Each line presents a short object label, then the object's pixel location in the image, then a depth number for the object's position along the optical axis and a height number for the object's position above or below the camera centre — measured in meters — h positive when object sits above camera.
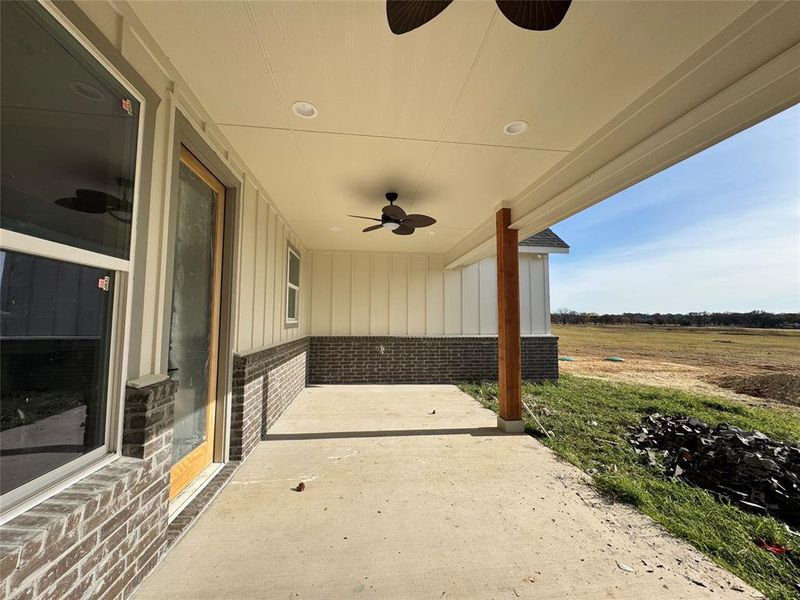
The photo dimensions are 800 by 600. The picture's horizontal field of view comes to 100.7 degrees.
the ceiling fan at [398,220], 4.04 +1.28
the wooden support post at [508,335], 4.31 -0.20
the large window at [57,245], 1.16 +0.30
